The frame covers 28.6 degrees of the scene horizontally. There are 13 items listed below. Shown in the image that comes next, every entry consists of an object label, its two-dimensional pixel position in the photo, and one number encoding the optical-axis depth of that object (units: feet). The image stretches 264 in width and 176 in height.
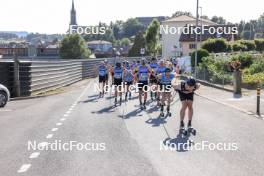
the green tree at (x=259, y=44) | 251.60
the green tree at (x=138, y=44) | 406.87
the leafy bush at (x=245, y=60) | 127.13
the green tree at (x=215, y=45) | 201.87
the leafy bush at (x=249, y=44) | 233.51
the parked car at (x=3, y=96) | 73.45
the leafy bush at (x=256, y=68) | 109.91
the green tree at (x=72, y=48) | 387.55
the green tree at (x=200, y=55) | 156.94
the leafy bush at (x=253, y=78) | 95.06
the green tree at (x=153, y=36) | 339.77
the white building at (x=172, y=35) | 378.53
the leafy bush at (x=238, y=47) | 218.24
